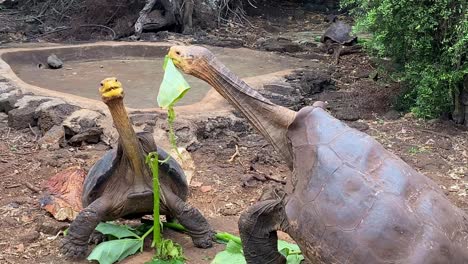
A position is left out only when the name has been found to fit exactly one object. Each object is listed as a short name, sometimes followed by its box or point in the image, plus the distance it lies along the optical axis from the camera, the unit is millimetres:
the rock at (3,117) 6211
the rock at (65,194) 4160
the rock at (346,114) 6402
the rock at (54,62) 8250
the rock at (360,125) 5960
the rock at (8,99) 6215
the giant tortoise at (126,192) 3586
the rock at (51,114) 5781
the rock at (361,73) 8305
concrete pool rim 5898
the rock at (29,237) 3844
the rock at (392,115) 6418
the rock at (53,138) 5508
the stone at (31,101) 6066
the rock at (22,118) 5969
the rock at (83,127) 5504
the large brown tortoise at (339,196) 2562
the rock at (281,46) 9828
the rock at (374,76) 8008
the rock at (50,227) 3955
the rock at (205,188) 4762
